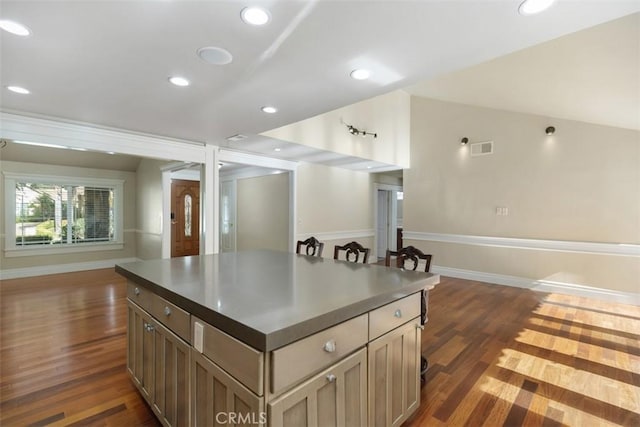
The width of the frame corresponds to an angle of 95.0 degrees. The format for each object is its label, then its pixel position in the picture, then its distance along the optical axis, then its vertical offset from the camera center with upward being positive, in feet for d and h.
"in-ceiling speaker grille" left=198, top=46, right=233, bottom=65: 6.08 +3.33
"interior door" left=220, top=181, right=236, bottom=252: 22.91 -0.51
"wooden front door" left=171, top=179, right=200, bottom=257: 22.66 -0.59
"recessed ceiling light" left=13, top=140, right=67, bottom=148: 10.18 +2.34
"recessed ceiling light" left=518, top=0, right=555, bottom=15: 4.53 +3.21
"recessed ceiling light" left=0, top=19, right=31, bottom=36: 5.20 +3.31
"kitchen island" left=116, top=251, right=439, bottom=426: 3.39 -1.88
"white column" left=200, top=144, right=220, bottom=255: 14.43 +0.38
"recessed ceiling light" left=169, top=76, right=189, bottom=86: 7.44 +3.34
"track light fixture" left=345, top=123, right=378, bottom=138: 17.15 +4.72
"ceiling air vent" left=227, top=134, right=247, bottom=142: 12.75 +3.21
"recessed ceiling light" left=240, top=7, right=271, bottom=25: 4.86 +3.31
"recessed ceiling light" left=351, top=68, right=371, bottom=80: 6.90 +3.27
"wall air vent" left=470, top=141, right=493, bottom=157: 17.47 +3.72
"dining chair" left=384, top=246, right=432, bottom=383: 7.10 -1.22
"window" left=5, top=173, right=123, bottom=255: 18.53 -0.22
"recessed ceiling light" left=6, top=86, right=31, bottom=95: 7.92 +3.30
